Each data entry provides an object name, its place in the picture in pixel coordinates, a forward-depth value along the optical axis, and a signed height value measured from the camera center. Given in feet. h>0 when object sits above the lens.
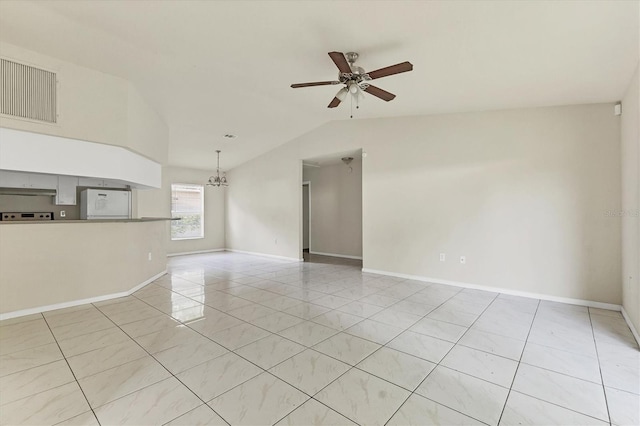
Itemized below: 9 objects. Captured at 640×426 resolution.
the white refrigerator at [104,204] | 13.14 +0.52
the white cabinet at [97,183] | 13.53 +1.59
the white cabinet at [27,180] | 11.48 +1.49
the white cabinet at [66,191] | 12.96 +1.13
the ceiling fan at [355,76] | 8.34 +4.60
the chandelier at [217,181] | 24.71 +3.01
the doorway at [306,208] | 28.58 +0.65
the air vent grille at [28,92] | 9.77 +4.44
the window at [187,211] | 27.09 +0.34
